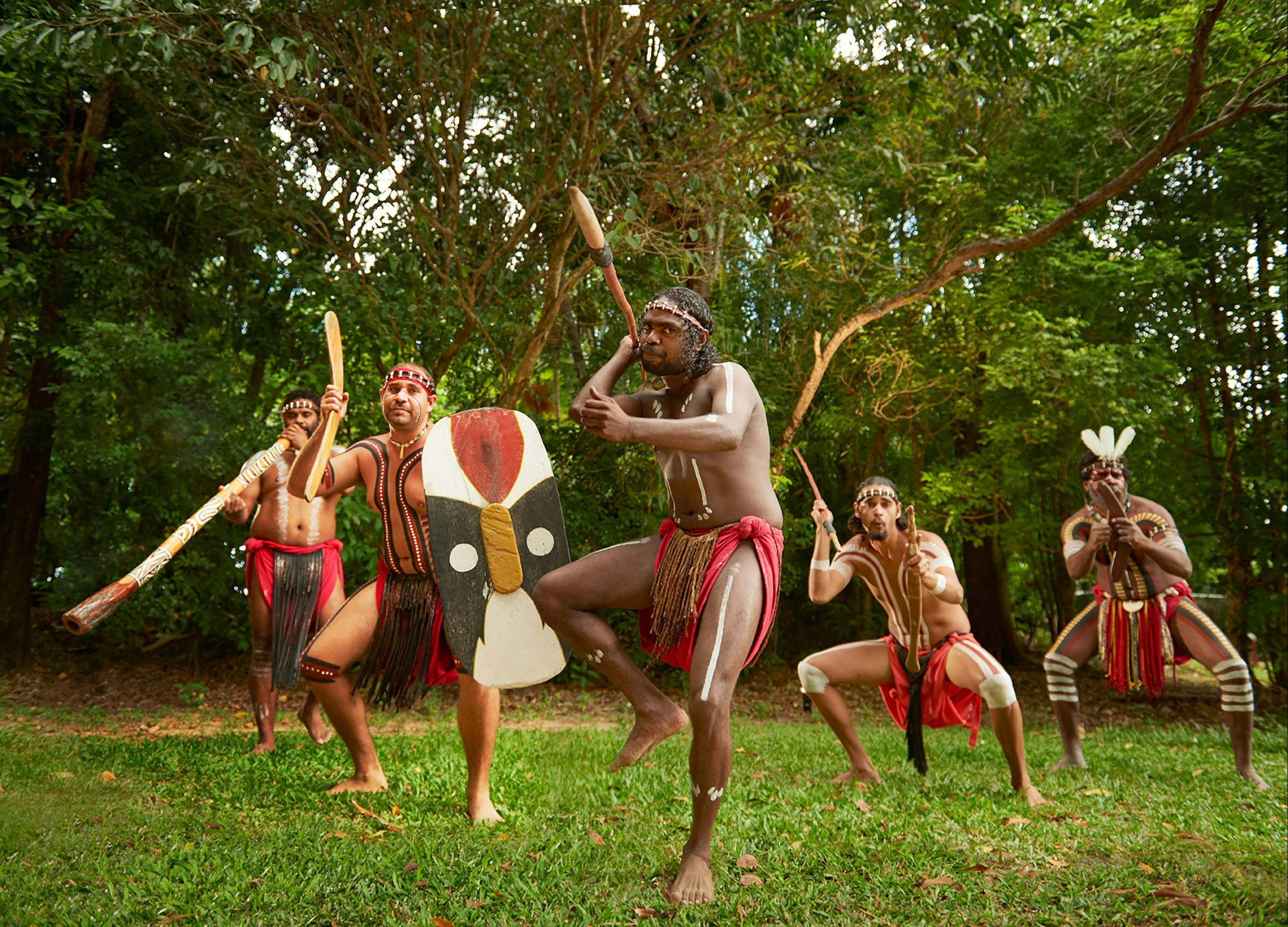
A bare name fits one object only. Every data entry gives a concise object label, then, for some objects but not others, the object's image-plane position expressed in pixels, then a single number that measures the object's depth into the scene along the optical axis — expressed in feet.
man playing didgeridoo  19.81
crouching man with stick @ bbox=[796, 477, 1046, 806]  16.55
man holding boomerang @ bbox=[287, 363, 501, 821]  13.99
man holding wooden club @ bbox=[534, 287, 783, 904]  10.30
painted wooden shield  12.25
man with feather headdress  18.61
